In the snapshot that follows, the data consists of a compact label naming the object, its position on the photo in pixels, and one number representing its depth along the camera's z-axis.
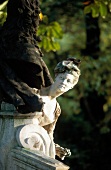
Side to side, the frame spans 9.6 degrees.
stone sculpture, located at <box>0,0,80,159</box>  6.42
